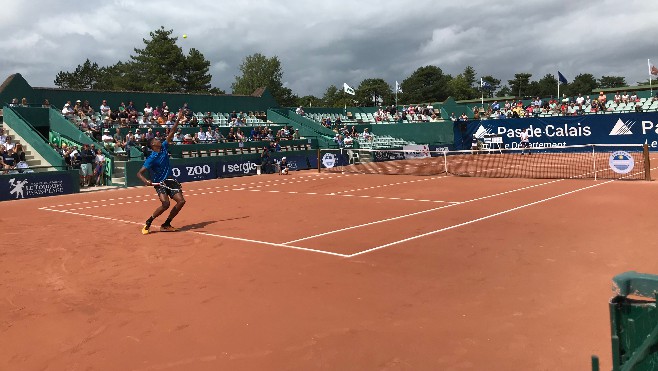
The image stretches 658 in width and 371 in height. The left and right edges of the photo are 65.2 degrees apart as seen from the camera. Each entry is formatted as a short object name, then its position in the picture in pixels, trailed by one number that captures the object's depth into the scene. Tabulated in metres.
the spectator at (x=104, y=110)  30.31
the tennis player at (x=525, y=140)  39.03
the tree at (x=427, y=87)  125.19
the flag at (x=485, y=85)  51.17
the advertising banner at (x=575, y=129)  35.81
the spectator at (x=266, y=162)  30.45
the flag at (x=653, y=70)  42.25
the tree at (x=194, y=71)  79.50
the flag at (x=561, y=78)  45.81
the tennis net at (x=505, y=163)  21.83
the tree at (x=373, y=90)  118.96
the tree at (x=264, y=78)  104.18
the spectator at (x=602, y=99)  40.91
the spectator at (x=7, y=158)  21.98
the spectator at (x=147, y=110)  32.06
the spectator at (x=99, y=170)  24.94
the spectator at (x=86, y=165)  24.37
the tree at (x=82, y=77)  110.50
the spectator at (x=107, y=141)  26.73
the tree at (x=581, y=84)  110.44
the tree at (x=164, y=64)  77.00
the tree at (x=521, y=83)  123.75
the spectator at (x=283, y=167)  29.27
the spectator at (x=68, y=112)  27.82
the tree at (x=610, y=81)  119.07
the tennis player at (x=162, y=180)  11.17
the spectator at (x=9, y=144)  23.22
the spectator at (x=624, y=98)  42.44
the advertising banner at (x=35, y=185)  20.78
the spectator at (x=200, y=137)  29.97
